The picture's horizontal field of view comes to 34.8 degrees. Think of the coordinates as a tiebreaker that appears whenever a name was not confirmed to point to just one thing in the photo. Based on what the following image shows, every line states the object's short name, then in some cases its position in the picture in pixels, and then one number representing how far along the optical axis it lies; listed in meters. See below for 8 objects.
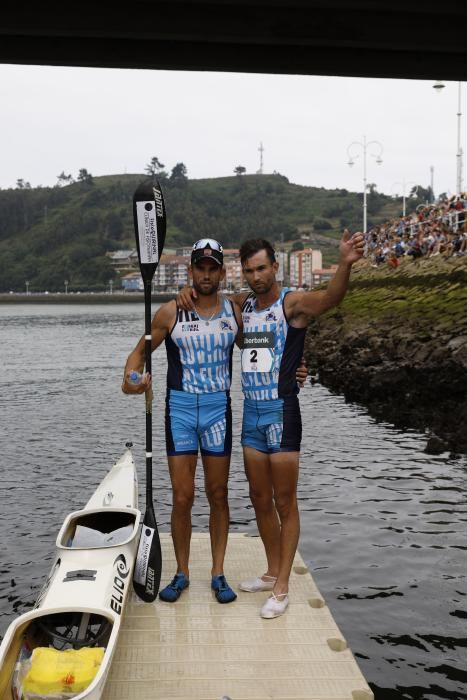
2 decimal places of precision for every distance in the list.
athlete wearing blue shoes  5.85
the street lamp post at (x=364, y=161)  57.28
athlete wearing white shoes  5.78
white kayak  4.28
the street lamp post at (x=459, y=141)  40.44
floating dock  4.67
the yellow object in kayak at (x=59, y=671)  4.25
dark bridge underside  7.61
